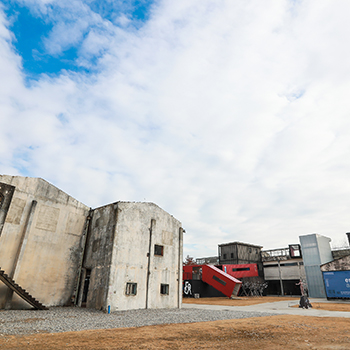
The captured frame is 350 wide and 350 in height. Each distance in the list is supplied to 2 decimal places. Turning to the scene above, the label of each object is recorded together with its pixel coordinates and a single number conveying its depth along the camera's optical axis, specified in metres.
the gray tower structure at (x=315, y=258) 36.47
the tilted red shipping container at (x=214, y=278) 33.81
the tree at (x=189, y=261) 62.71
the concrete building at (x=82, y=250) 17.50
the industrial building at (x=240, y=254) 45.81
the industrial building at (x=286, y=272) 40.81
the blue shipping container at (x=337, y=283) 28.58
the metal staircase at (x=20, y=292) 14.93
